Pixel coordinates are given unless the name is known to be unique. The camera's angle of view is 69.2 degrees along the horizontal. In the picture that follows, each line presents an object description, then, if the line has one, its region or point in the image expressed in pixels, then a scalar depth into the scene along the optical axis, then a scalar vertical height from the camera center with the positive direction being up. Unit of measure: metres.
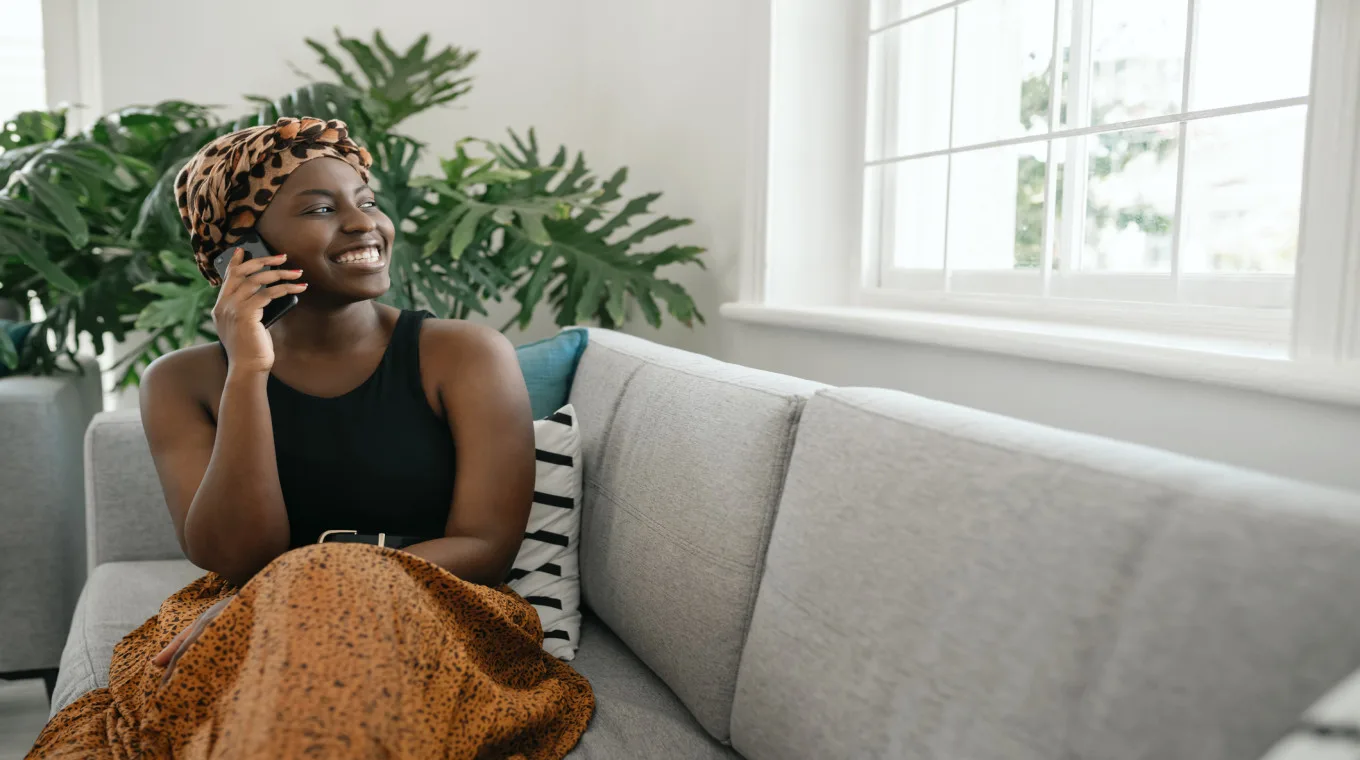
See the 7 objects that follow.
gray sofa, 0.66 -0.26
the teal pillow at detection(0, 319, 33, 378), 2.40 -0.14
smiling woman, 1.16 -0.23
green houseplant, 2.16 +0.12
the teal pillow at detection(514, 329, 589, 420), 1.92 -0.17
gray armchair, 2.13 -0.56
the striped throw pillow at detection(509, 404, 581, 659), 1.53 -0.40
